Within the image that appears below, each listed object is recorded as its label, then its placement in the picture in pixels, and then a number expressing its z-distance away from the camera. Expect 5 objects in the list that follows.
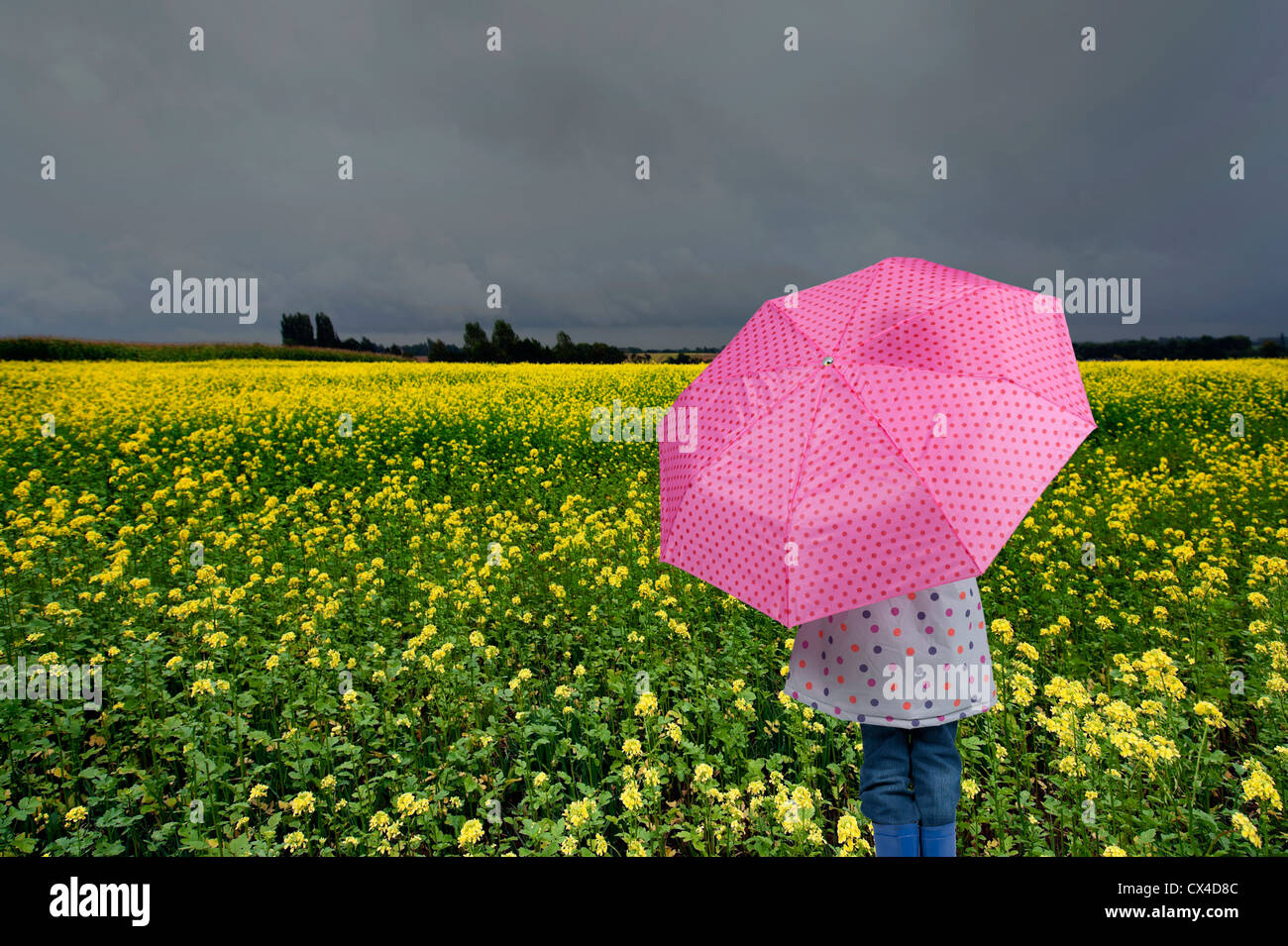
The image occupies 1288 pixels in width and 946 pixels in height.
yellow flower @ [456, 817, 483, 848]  2.47
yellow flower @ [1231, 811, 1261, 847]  2.18
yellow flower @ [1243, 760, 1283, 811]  2.33
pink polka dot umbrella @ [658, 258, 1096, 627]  1.80
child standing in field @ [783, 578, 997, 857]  2.21
